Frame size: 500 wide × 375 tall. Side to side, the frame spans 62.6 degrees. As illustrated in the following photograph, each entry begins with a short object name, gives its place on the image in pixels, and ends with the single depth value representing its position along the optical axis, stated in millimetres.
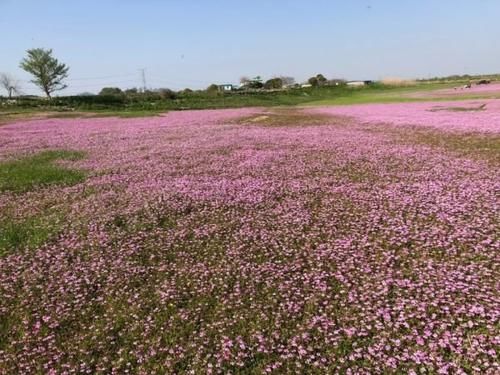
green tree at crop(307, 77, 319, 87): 135600
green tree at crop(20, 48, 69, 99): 116812
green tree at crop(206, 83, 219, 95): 129975
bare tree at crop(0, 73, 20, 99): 136175
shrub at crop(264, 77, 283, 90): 143688
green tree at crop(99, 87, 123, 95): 135588
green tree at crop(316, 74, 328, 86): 142650
